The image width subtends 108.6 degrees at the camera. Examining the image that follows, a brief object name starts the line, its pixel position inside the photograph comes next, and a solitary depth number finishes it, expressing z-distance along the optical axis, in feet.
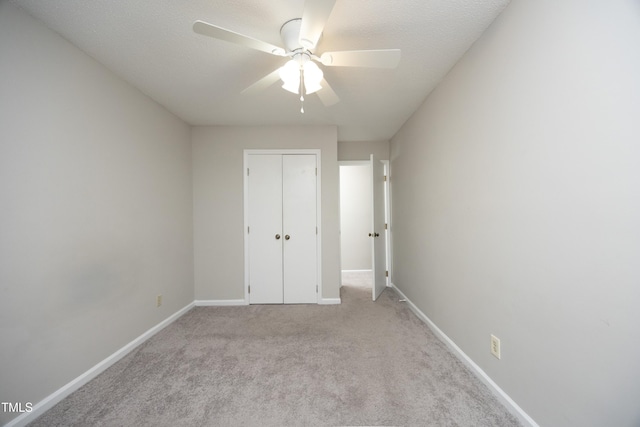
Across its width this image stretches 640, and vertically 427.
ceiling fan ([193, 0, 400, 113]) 3.66
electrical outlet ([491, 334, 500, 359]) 4.68
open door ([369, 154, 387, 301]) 10.05
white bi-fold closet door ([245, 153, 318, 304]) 9.96
